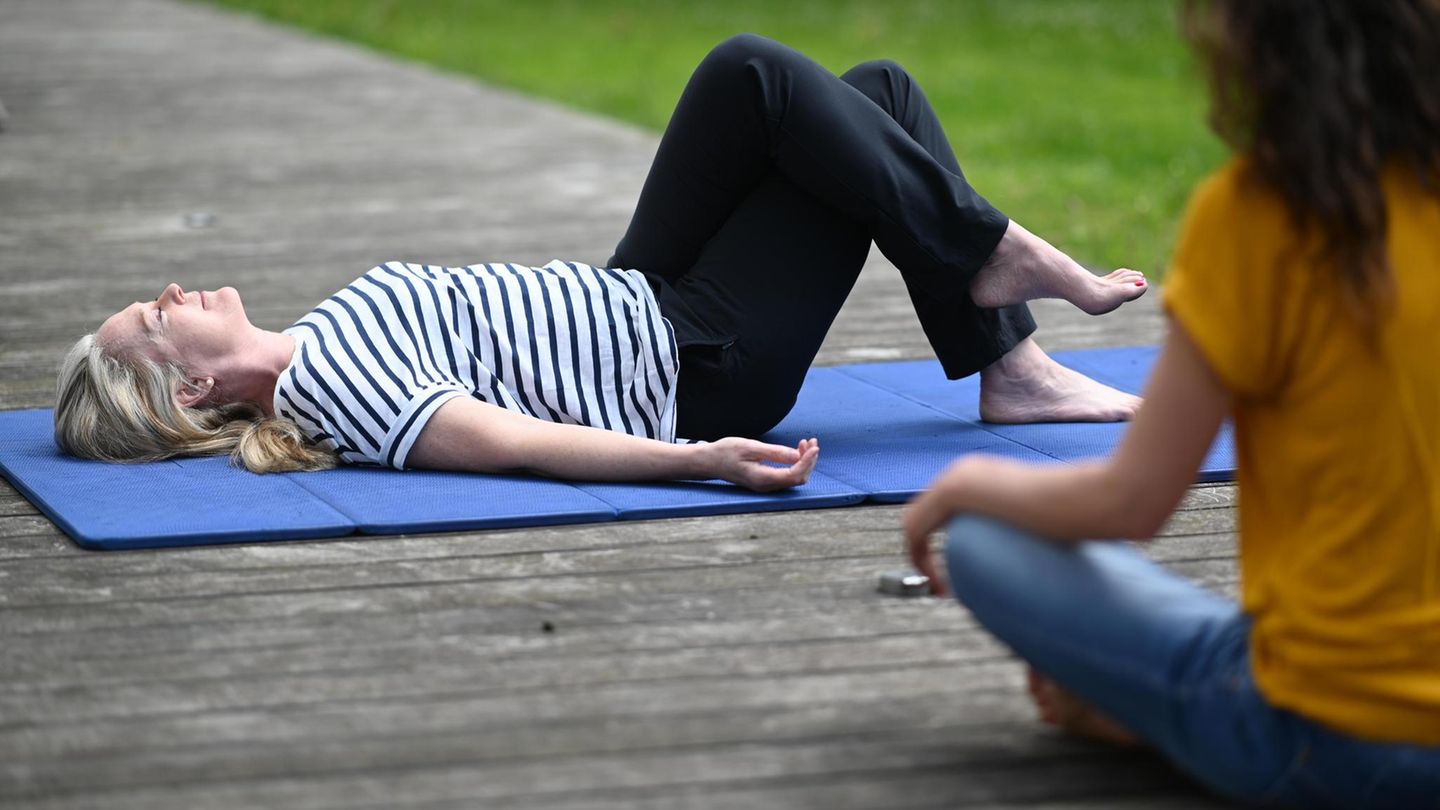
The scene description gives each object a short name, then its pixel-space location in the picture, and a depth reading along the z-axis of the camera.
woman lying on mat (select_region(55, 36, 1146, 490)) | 6.39
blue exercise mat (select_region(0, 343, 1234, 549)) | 5.95
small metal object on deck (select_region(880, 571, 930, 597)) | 5.30
